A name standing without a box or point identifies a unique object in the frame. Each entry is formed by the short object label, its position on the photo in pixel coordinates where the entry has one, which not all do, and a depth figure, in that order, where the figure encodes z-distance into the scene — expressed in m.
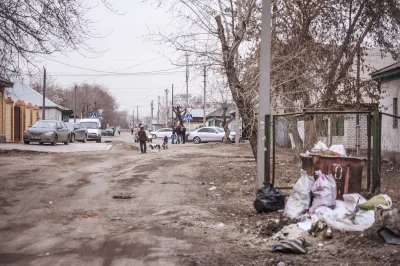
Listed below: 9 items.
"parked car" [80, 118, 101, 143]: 41.44
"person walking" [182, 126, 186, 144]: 43.49
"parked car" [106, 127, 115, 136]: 74.47
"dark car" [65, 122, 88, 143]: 35.44
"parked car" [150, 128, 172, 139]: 58.31
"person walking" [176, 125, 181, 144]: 43.19
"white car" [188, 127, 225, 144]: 46.59
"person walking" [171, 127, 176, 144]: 44.33
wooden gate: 32.84
